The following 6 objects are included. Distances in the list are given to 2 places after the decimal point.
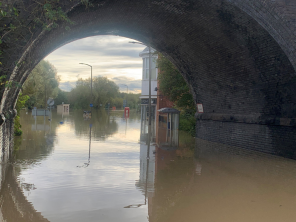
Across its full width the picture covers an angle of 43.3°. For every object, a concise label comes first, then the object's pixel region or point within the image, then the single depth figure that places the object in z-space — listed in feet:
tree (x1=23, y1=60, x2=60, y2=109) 139.13
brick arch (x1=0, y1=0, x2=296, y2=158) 32.38
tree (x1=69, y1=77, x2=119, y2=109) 344.08
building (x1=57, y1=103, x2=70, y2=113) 247.21
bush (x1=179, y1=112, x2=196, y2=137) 79.45
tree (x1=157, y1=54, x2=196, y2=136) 83.35
